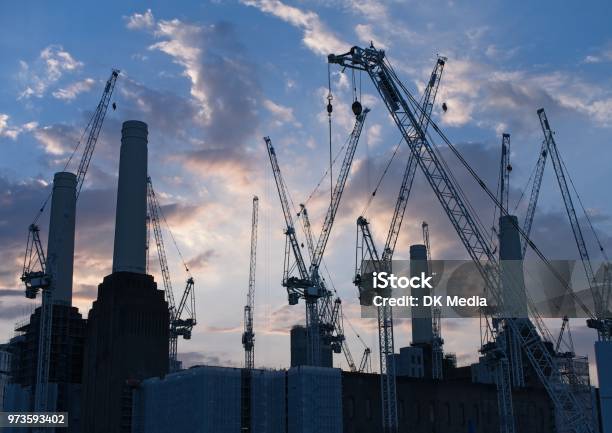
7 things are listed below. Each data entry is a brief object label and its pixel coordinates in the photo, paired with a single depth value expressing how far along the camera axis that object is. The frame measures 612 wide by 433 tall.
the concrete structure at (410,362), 186.12
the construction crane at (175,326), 174.62
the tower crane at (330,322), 167.62
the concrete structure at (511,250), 153.02
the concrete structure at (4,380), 197.35
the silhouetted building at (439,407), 110.88
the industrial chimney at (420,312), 194.38
